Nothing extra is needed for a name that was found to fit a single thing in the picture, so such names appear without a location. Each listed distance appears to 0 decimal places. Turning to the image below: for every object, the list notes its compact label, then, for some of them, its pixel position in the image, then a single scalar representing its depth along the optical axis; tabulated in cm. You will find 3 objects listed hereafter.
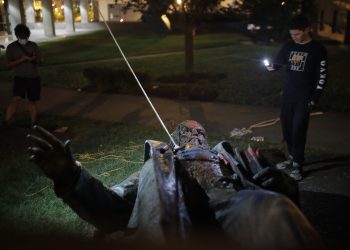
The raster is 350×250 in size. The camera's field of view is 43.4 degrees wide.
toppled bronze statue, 274
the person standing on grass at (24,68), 756
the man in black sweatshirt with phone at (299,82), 534
